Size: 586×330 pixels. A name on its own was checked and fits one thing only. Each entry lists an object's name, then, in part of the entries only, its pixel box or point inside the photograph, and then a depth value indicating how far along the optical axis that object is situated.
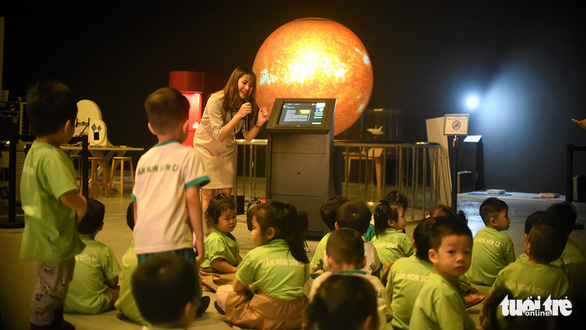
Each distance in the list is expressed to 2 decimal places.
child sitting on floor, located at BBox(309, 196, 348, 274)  3.95
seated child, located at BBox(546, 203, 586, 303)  3.20
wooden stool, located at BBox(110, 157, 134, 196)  9.21
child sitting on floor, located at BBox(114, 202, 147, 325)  3.05
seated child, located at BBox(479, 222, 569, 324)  2.74
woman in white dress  4.51
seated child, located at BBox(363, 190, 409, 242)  4.12
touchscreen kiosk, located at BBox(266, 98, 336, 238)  5.28
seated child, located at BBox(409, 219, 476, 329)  2.18
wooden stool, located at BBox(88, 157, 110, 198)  8.83
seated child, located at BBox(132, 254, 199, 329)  1.64
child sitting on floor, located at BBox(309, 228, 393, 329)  2.36
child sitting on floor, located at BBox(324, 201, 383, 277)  3.37
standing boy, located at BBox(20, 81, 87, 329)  2.44
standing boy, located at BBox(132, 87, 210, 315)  2.32
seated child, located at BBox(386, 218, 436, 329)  2.81
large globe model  5.75
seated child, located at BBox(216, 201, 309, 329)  2.95
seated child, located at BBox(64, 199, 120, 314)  3.16
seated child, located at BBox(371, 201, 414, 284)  3.66
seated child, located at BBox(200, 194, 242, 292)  3.65
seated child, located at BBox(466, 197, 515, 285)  3.84
